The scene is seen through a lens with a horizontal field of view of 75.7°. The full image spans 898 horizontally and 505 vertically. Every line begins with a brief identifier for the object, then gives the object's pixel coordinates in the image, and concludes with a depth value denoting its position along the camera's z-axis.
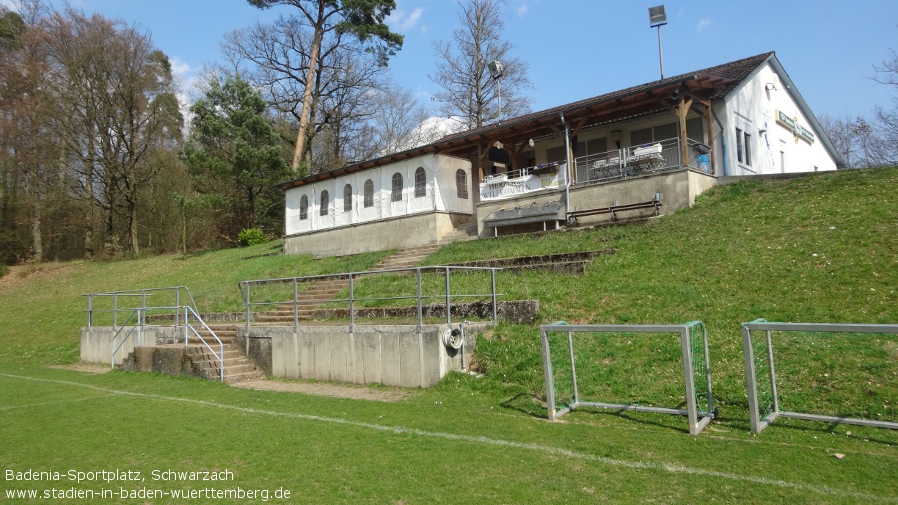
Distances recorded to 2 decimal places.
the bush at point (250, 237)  35.03
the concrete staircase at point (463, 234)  22.23
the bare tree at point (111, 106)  34.44
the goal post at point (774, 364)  6.03
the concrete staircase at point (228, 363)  12.38
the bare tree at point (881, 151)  37.08
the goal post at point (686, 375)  6.52
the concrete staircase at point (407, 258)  19.98
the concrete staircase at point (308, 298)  15.17
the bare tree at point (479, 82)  40.81
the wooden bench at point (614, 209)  17.78
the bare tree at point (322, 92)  40.81
